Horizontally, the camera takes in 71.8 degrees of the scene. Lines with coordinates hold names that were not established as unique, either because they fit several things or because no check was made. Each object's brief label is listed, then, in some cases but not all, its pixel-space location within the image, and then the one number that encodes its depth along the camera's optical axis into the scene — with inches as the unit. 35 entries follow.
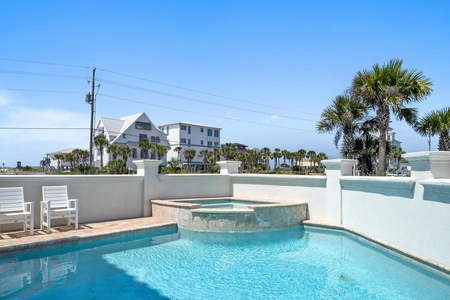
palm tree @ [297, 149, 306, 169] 2481.5
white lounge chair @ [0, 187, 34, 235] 296.4
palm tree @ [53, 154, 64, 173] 2394.2
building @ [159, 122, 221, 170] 2415.1
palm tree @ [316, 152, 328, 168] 2527.1
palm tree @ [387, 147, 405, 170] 2266.9
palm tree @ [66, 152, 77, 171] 2226.9
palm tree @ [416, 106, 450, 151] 657.6
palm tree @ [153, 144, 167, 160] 1998.0
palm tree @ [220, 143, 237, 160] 2148.1
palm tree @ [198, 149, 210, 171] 2279.8
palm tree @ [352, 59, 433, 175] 568.7
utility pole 1088.2
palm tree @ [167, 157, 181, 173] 2094.7
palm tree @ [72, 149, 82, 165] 2194.1
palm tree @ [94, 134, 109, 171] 1801.2
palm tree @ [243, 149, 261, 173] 2246.7
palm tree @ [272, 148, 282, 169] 2442.2
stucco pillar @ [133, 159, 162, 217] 438.6
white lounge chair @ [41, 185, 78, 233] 327.0
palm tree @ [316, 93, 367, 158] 698.8
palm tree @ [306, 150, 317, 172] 2524.6
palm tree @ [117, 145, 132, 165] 1863.4
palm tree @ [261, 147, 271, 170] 2438.5
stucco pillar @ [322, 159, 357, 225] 382.6
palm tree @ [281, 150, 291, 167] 2464.3
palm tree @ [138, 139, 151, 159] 1937.7
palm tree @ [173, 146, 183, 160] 2270.5
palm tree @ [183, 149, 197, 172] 2174.0
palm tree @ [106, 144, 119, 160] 1838.1
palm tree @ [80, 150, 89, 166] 2182.2
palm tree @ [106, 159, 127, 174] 1601.9
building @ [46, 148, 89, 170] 2482.8
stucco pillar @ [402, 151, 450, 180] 228.4
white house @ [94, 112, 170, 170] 1972.3
